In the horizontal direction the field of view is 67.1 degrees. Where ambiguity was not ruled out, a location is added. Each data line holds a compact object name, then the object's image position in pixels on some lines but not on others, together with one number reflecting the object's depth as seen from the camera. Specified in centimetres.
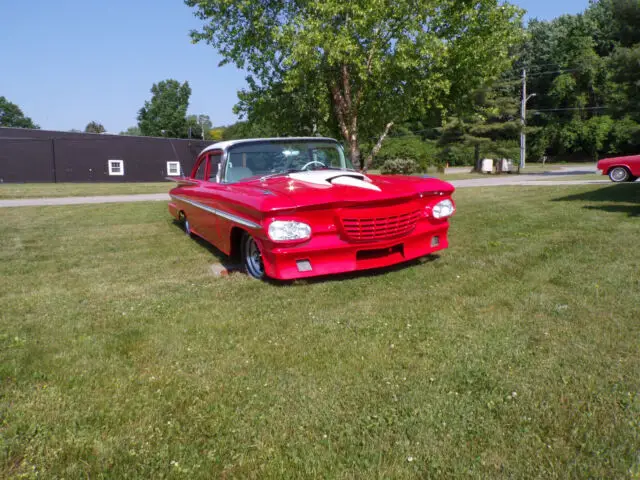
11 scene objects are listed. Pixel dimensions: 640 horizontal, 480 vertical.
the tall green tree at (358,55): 1108
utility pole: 3409
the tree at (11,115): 8656
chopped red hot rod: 408
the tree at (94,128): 10006
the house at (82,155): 2683
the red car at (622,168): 1360
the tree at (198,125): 8806
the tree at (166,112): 7975
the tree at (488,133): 3372
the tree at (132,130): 11305
